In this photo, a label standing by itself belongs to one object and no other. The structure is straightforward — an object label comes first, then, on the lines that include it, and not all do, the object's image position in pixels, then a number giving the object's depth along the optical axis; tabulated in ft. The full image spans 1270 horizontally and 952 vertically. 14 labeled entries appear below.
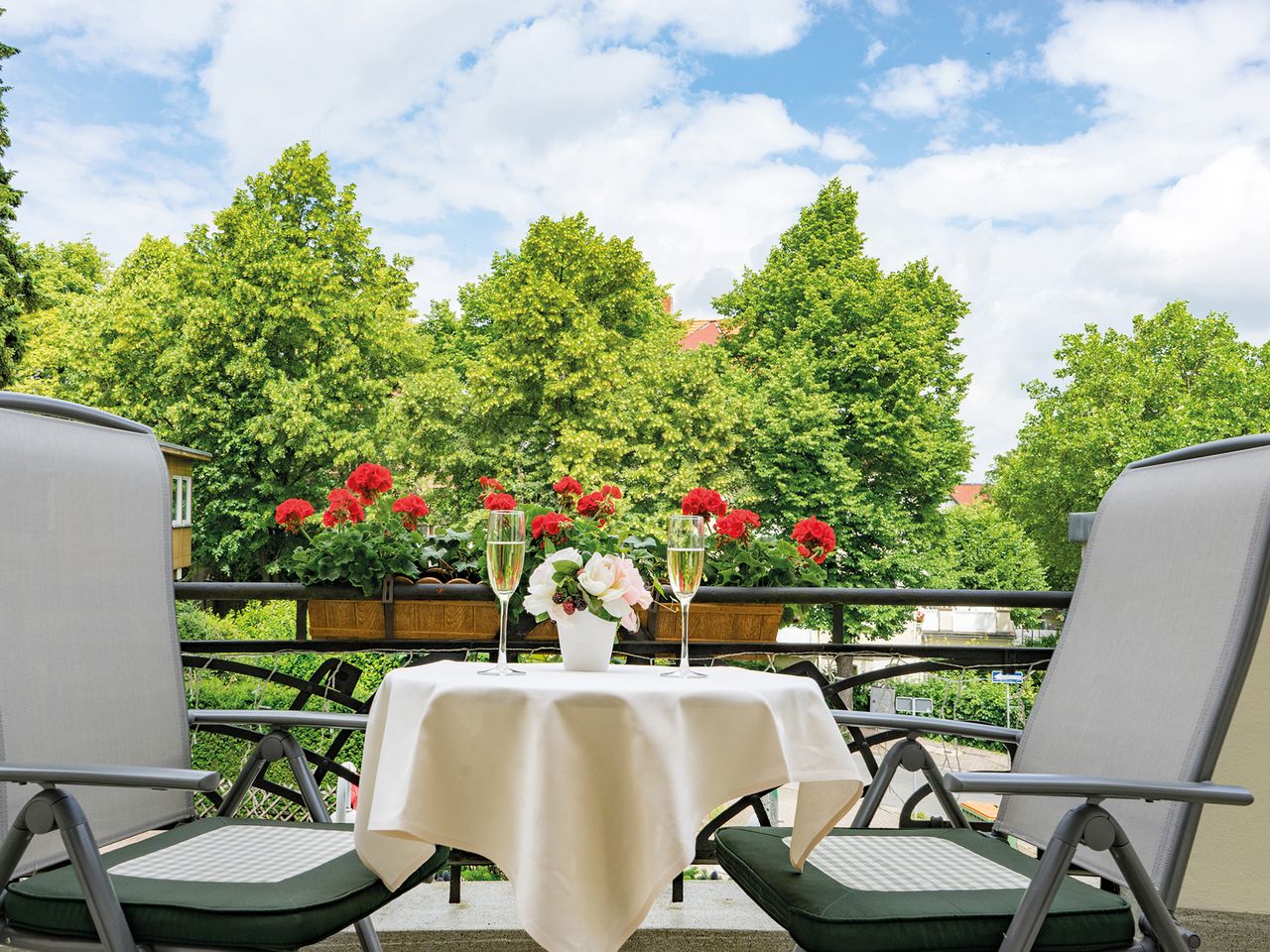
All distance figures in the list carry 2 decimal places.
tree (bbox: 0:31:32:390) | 48.52
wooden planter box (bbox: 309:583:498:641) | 8.57
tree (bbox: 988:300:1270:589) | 61.42
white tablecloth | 4.42
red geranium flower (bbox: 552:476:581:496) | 10.26
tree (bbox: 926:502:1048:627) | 65.72
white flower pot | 5.50
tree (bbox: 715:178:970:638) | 54.13
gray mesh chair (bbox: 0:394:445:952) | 4.42
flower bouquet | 8.54
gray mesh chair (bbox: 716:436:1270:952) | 4.47
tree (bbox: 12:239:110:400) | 54.70
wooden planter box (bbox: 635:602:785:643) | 8.85
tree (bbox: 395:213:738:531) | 52.01
